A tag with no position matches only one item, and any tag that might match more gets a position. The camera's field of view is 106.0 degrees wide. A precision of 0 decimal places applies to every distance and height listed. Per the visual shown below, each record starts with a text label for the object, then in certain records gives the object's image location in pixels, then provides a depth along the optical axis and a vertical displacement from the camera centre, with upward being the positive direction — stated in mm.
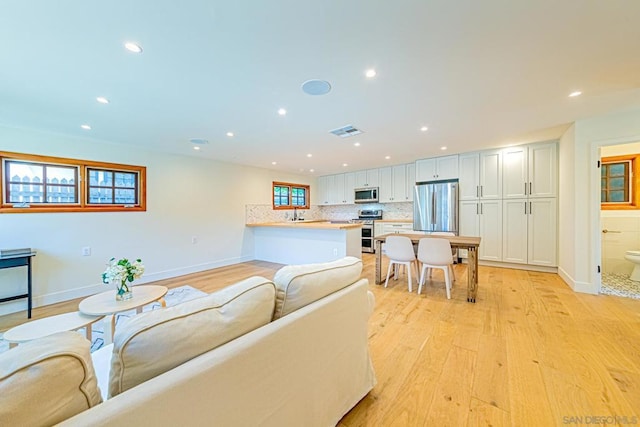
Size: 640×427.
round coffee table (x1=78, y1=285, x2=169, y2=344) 1885 -756
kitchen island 4508 -591
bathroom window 4141 +549
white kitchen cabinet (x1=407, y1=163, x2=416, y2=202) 5996 +849
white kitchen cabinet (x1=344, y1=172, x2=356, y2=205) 7117 +809
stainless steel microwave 6629 +521
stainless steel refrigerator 5047 +158
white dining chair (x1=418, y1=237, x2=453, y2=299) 3094 -534
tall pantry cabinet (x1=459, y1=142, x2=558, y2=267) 4223 +204
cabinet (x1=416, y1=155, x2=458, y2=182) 5141 +993
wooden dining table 2996 -557
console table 2739 -579
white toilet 3695 -742
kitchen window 6668 +531
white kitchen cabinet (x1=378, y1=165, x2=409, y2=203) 6191 +765
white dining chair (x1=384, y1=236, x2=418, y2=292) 3416 -536
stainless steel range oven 6672 -441
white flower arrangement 2094 -527
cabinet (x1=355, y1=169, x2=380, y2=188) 6684 +990
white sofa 677 -514
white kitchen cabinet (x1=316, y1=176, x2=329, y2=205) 7727 +717
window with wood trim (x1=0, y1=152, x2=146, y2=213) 3176 +430
